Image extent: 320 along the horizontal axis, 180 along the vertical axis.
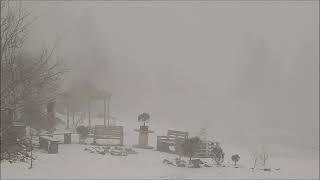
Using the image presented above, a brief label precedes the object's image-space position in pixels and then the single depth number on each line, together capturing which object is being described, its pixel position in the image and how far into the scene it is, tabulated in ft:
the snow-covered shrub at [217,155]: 71.72
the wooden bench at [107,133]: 80.07
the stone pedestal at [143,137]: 83.15
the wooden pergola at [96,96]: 107.80
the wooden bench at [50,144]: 62.39
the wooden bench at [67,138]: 75.30
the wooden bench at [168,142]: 80.28
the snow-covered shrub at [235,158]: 73.36
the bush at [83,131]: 78.95
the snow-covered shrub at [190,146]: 67.72
